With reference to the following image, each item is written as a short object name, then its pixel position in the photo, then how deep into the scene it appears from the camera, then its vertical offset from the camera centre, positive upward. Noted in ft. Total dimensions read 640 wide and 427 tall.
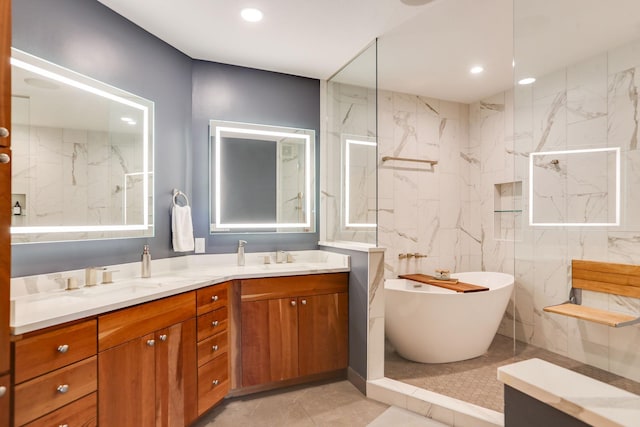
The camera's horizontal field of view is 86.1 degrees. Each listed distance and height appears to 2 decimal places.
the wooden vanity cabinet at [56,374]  4.10 -2.11
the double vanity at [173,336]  4.46 -2.22
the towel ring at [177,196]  8.58 +0.37
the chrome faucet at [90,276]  6.43 -1.24
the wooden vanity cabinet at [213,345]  6.88 -2.82
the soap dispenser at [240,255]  9.30 -1.20
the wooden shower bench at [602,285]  5.57 -1.24
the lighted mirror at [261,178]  9.46 +0.95
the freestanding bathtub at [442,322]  9.05 -3.00
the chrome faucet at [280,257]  9.76 -1.32
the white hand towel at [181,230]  8.30 -0.47
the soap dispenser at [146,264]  7.43 -1.16
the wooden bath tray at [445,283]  9.91 -2.29
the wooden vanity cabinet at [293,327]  7.96 -2.83
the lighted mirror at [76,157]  5.65 +1.03
